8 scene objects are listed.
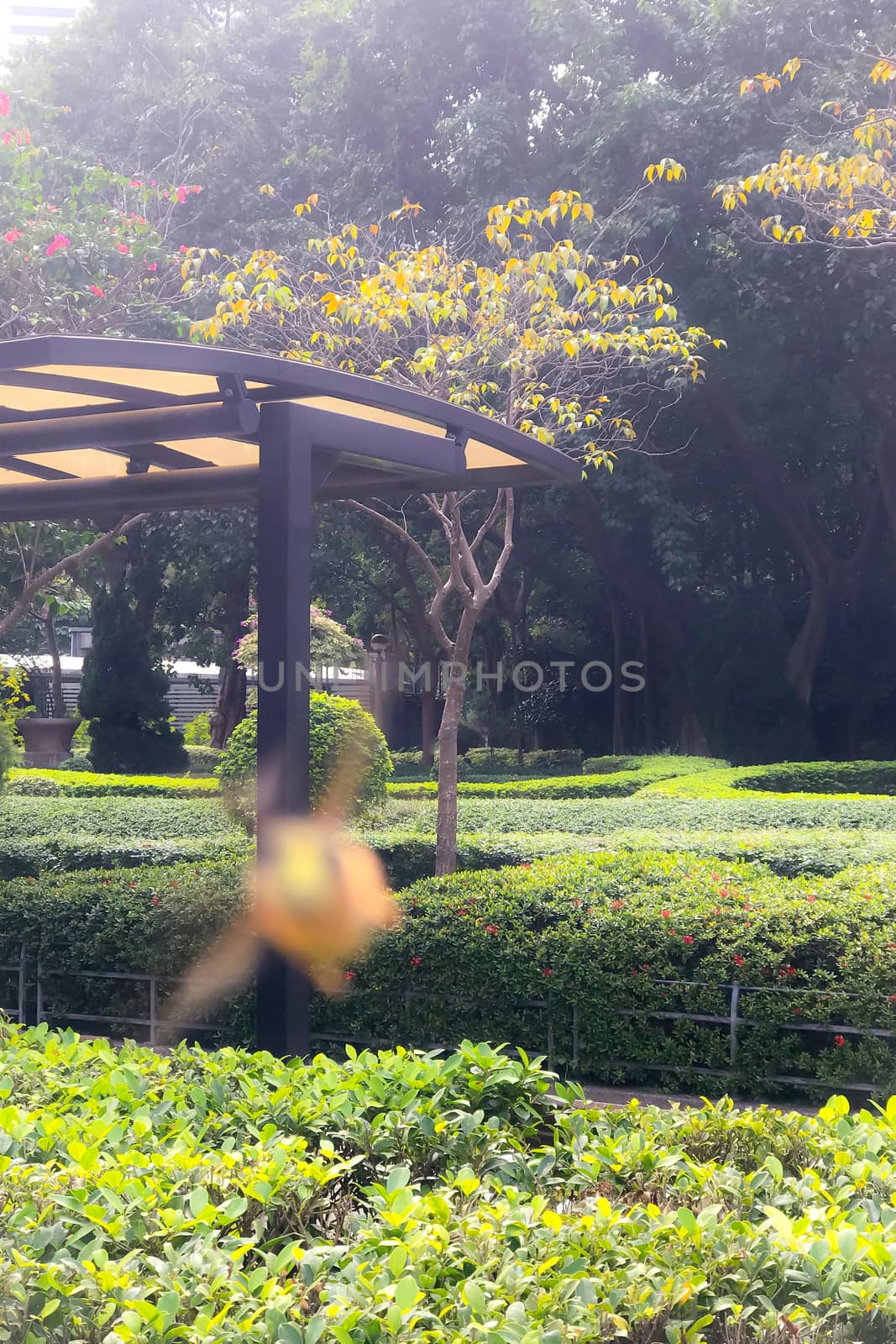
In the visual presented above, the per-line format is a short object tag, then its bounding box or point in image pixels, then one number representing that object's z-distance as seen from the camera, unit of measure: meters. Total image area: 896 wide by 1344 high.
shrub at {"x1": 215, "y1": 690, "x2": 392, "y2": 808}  9.60
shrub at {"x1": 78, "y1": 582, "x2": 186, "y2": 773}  21.14
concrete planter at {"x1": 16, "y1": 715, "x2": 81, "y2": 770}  26.16
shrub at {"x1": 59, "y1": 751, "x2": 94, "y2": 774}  22.27
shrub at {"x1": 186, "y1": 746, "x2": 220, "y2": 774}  23.45
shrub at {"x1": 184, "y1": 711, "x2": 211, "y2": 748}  29.12
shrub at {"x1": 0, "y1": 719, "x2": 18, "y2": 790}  14.06
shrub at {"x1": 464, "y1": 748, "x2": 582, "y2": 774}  23.39
